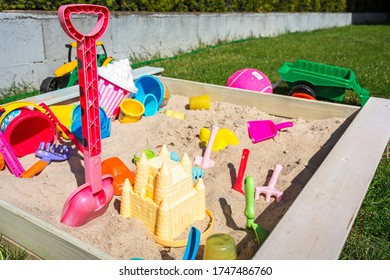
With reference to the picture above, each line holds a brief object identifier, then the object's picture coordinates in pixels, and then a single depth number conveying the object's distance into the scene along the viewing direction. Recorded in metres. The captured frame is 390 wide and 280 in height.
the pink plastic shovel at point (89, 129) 1.27
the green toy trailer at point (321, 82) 2.81
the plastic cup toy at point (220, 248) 1.19
